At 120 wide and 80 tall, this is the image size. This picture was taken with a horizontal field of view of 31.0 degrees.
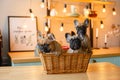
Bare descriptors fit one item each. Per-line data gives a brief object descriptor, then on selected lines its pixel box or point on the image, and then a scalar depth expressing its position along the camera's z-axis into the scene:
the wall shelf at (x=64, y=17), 3.10
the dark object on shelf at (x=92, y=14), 3.26
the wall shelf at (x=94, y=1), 3.23
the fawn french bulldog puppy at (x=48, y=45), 1.47
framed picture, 3.04
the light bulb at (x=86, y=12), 3.26
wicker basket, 1.50
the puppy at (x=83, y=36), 1.51
